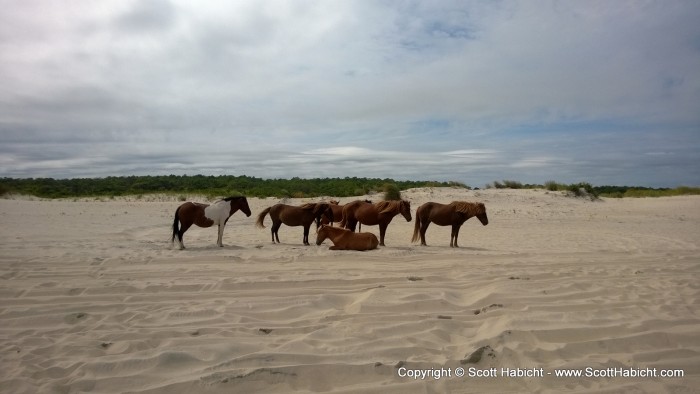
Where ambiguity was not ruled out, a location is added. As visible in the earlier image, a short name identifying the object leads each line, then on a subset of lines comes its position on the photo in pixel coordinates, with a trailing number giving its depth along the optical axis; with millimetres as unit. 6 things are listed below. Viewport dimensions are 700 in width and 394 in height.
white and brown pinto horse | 11562
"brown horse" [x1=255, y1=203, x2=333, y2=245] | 12945
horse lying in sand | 10961
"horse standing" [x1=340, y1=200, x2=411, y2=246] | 12659
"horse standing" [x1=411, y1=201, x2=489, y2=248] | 12844
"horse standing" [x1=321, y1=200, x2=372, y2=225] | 14470
